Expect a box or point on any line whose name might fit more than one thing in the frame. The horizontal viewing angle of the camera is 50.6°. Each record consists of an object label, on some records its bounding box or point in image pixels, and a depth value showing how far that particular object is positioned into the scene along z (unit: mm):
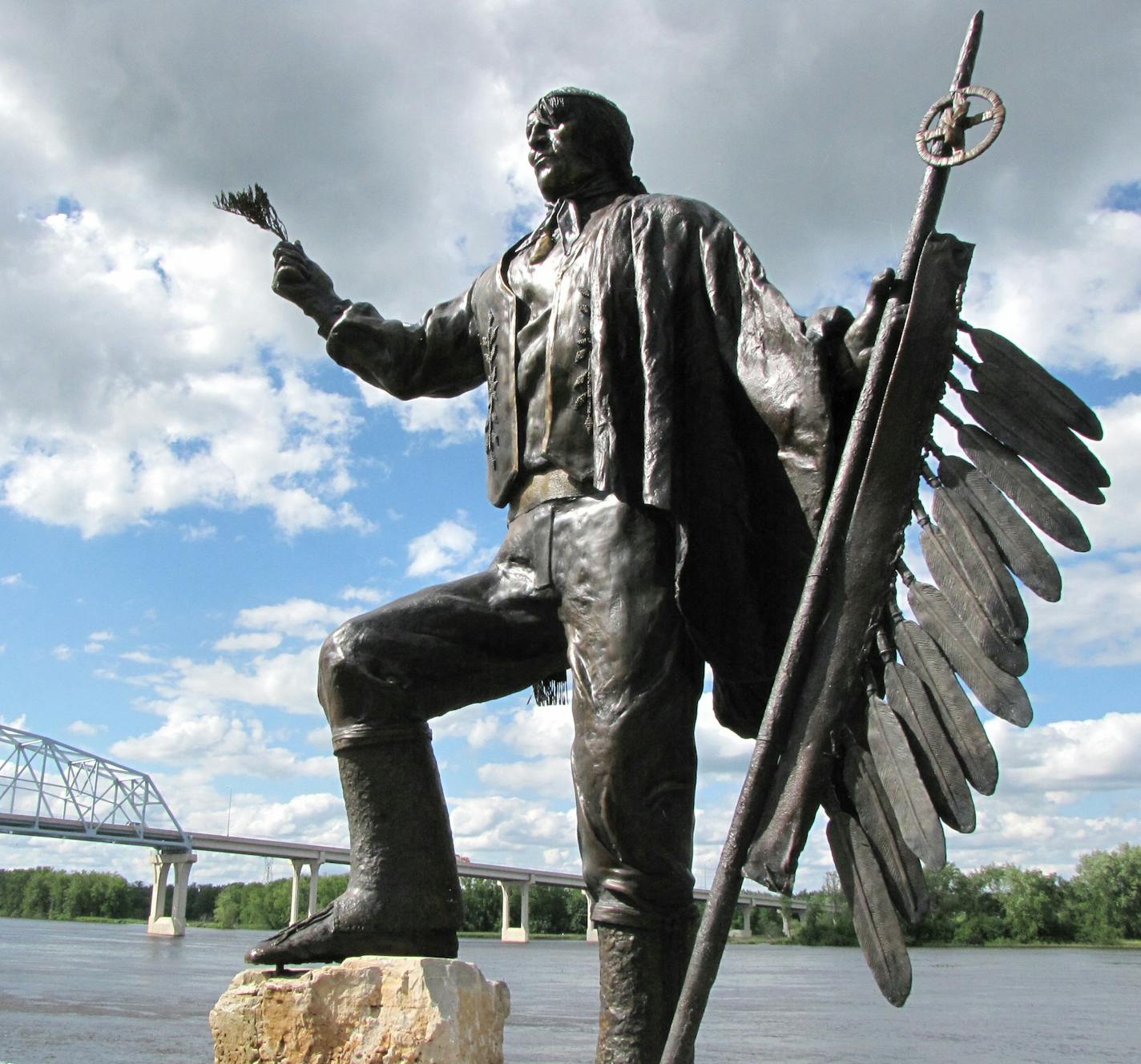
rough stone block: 2844
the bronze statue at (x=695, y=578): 2514
